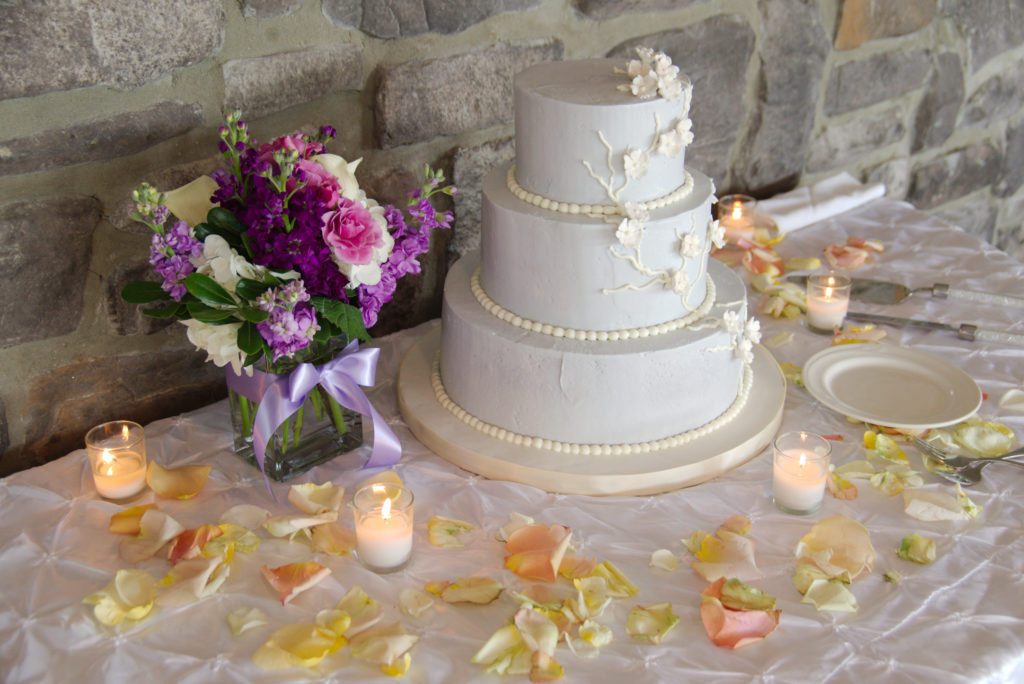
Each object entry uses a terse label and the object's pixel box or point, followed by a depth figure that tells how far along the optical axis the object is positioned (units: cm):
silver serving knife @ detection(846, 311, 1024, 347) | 152
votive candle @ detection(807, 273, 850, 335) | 156
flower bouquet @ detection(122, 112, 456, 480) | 111
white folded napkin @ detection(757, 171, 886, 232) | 192
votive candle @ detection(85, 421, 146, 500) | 122
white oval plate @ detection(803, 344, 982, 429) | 135
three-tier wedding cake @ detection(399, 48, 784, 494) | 119
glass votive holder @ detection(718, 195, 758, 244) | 183
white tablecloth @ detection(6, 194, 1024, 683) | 98
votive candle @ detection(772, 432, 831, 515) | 118
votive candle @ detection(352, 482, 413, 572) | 110
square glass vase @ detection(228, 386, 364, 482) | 127
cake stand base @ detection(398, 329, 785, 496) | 123
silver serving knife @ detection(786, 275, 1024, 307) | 163
